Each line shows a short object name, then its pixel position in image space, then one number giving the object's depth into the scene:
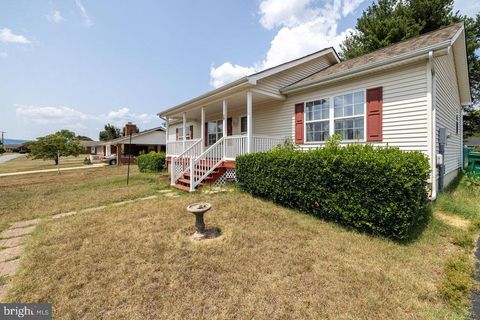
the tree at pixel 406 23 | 15.92
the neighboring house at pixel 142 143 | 27.32
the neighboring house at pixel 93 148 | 48.74
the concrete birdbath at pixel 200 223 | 3.96
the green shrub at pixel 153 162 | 15.11
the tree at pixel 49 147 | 19.81
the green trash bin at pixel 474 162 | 9.94
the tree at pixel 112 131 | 58.06
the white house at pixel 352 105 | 5.57
